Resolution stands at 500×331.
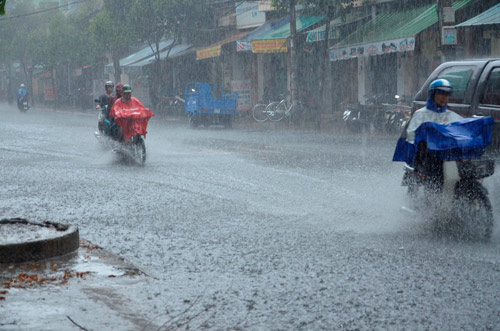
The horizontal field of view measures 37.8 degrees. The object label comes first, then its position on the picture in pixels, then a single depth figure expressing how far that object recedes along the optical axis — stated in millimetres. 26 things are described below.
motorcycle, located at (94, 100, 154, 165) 13555
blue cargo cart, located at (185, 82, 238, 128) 25156
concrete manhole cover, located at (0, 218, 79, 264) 5723
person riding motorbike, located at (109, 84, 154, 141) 13768
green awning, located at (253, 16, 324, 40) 27594
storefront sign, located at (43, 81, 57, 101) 63562
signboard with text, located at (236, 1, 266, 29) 32844
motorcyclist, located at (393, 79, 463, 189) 6945
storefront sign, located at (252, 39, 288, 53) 27031
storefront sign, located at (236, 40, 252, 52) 28766
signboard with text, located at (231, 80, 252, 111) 33344
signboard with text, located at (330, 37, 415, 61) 20656
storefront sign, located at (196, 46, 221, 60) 30891
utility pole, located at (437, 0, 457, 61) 16984
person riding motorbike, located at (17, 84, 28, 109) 40688
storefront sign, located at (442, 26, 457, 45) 16953
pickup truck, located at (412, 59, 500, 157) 8703
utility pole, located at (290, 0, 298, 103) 25094
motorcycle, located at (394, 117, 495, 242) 6598
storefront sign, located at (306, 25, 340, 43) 26016
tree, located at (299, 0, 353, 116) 24422
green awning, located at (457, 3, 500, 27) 17766
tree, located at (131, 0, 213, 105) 35594
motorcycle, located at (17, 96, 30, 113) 40988
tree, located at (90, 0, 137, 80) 38344
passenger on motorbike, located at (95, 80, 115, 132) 15828
